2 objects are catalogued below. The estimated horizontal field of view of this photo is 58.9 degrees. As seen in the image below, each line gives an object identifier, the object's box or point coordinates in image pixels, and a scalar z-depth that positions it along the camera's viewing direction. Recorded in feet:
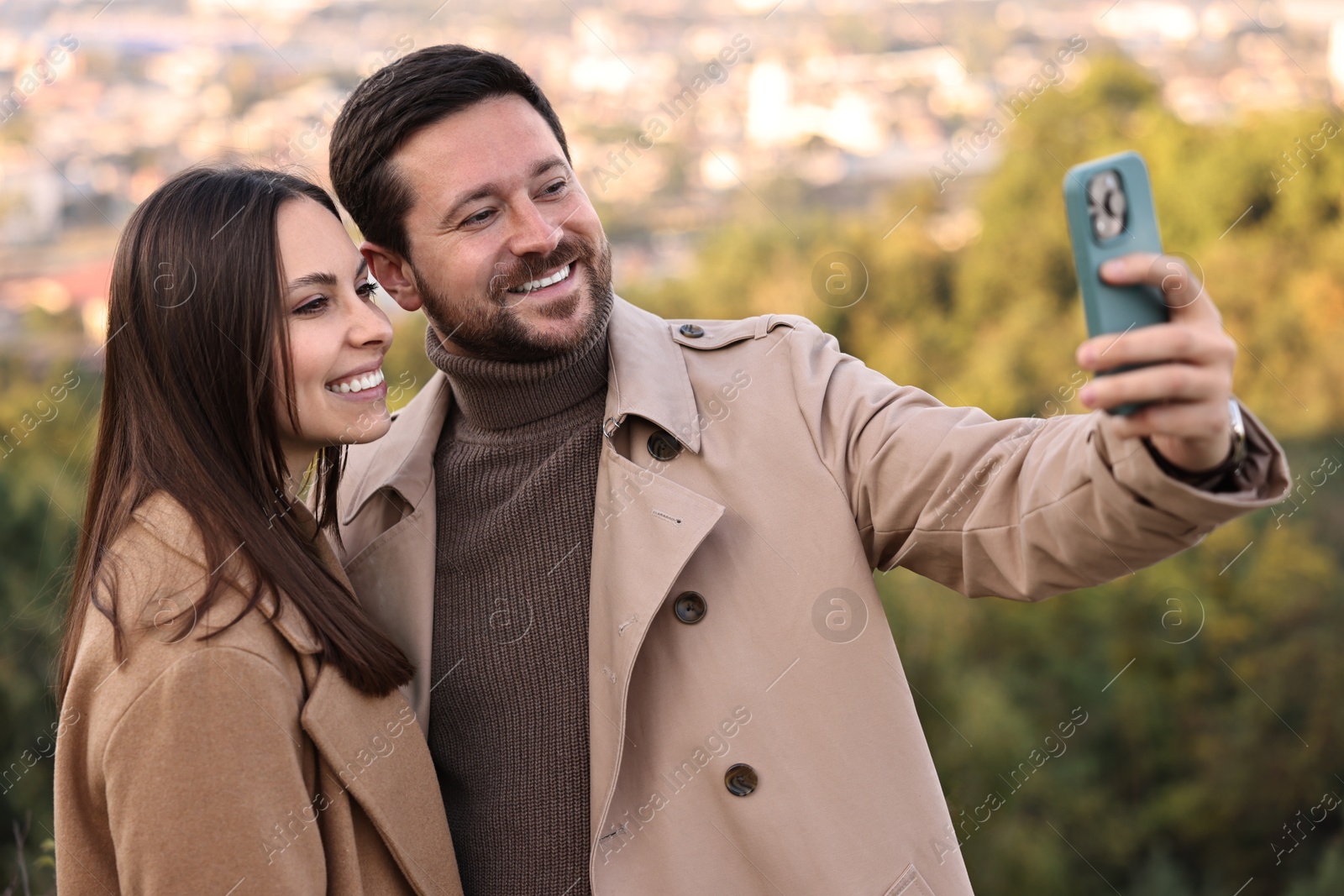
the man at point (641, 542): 7.44
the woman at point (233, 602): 6.54
